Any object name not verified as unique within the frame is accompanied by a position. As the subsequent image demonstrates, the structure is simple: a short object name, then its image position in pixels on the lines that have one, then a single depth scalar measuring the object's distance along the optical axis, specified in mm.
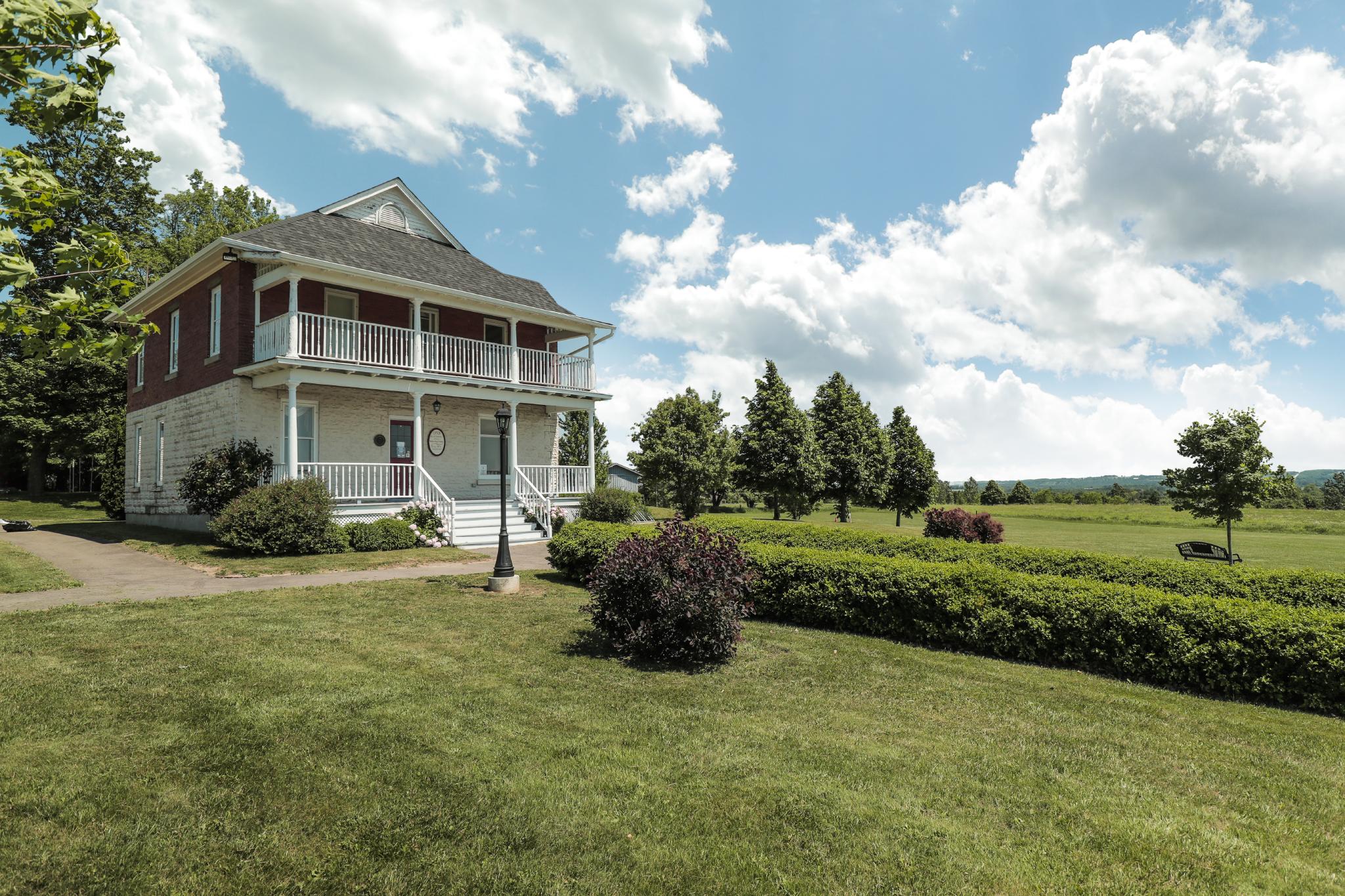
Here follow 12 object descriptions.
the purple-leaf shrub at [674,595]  6703
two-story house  17016
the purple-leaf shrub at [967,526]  19578
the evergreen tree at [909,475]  31688
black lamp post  10757
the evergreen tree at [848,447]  31953
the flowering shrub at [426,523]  16484
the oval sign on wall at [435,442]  20562
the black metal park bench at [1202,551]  16281
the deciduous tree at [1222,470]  18781
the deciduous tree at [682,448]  29000
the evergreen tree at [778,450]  31078
